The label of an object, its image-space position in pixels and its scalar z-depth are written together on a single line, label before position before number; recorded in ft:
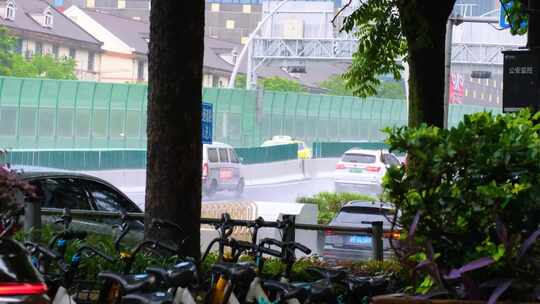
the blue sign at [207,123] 59.72
